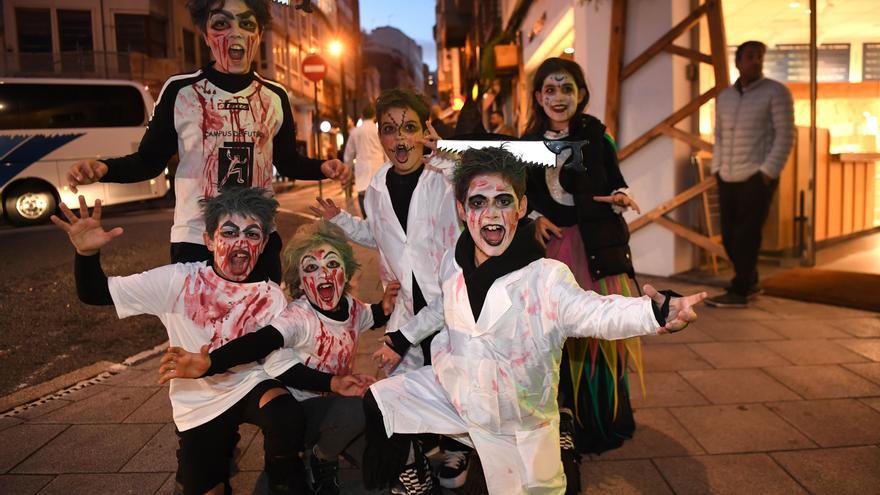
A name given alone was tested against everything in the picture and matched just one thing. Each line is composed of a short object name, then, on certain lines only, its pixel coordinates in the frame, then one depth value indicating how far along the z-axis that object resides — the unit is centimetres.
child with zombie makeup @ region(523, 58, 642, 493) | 334
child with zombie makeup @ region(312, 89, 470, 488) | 322
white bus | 1358
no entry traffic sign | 1547
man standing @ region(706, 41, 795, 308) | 590
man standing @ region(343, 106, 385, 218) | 996
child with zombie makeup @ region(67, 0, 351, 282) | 293
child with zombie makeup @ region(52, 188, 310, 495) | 280
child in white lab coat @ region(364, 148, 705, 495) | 245
